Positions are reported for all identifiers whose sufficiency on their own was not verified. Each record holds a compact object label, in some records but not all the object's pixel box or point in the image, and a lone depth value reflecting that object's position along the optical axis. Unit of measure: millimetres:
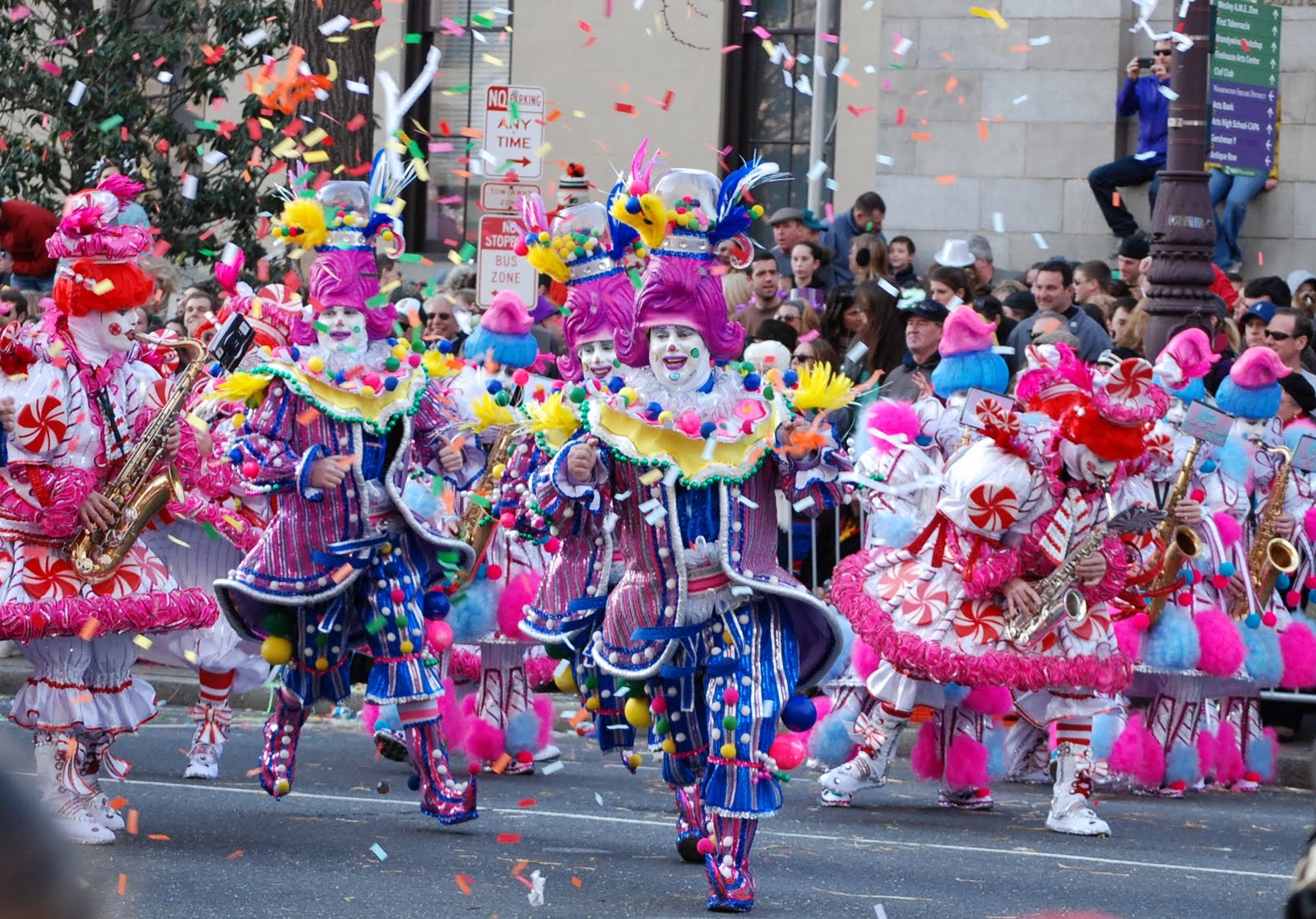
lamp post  21172
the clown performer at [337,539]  14187
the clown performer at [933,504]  16406
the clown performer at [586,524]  13219
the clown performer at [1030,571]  14969
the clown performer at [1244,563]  18250
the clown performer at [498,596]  17609
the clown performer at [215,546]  15812
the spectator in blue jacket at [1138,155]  27359
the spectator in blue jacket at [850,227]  25250
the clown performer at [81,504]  13695
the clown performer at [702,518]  12125
